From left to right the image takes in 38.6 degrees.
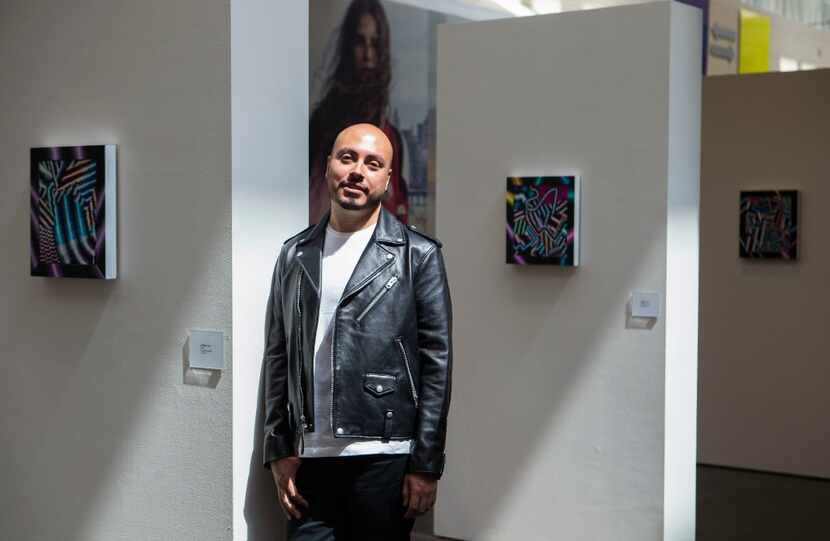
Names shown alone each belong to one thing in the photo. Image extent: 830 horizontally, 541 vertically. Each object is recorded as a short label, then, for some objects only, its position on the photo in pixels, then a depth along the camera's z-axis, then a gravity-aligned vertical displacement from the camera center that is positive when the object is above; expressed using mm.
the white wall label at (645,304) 6727 -185
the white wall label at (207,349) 3992 -280
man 3699 -315
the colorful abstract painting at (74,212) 4246 +197
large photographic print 10164 +1632
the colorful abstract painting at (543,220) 6883 +295
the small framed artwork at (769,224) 9492 +391
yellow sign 14875 +2911
